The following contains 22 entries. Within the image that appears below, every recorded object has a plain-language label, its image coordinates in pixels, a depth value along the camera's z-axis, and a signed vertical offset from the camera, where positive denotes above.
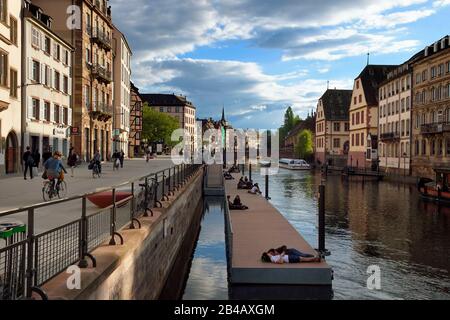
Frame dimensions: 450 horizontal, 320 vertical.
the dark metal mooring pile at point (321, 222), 18.08 -2.48
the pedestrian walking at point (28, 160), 26.36 -0.37
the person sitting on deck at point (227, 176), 56.01 -2.55
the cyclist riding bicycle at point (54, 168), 18.50 -0.55
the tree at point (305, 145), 117.31 +2.10
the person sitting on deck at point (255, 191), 36.81 -2.76
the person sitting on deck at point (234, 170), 71.99 -2.36
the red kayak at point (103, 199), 9.71 -0.95
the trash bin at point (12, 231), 6.70 -1.06
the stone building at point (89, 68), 46.47 +8.54
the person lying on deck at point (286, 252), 14.20 -2.80
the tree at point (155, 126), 105.56 +5.95
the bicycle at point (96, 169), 29.28 -0.92
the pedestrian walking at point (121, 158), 41.58 -0.37
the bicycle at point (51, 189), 18.23 -1.31
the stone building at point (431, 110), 53.22 +5.07
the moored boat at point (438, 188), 39.41 -2.82
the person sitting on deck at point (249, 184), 41.81 -2.60
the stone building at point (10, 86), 28.95 +4.16
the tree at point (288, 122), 181.50 +11.73
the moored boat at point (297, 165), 96.94 -2.20
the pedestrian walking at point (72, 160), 29.95 -0.39
